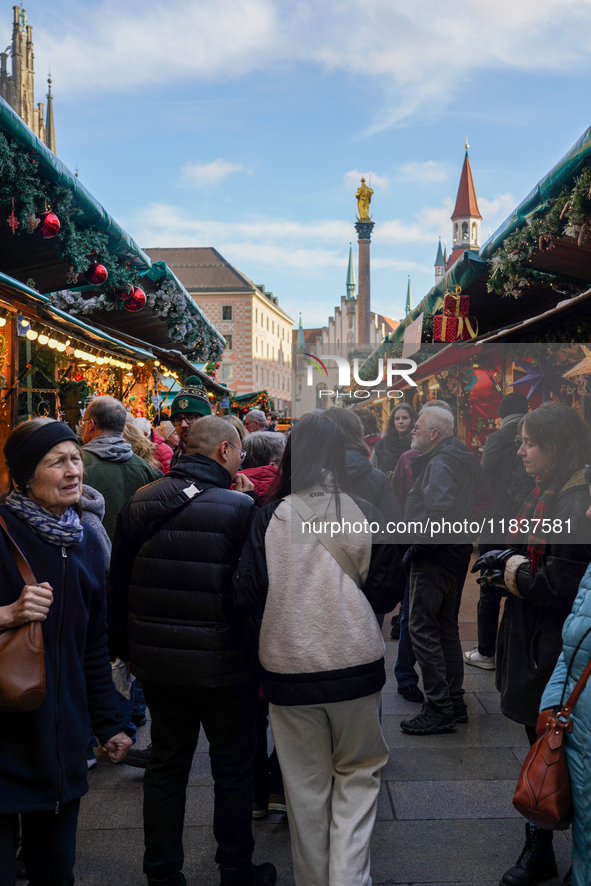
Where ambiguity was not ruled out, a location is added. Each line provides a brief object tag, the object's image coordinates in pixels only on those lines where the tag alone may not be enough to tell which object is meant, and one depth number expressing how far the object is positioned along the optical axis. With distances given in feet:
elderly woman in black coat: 6.47
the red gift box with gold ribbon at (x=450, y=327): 23.03
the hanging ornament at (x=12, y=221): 15.93
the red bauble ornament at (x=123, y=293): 25.71
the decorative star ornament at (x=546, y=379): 19.33
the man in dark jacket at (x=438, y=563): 12.84
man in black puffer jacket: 8.30
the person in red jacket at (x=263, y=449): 13.50
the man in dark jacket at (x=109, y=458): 12.67
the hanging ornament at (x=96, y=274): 22.06
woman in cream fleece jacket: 7.74
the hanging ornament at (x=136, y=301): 26.58
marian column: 146.72
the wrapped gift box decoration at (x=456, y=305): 22.98
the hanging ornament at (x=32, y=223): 16.62
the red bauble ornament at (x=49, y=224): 16.90
